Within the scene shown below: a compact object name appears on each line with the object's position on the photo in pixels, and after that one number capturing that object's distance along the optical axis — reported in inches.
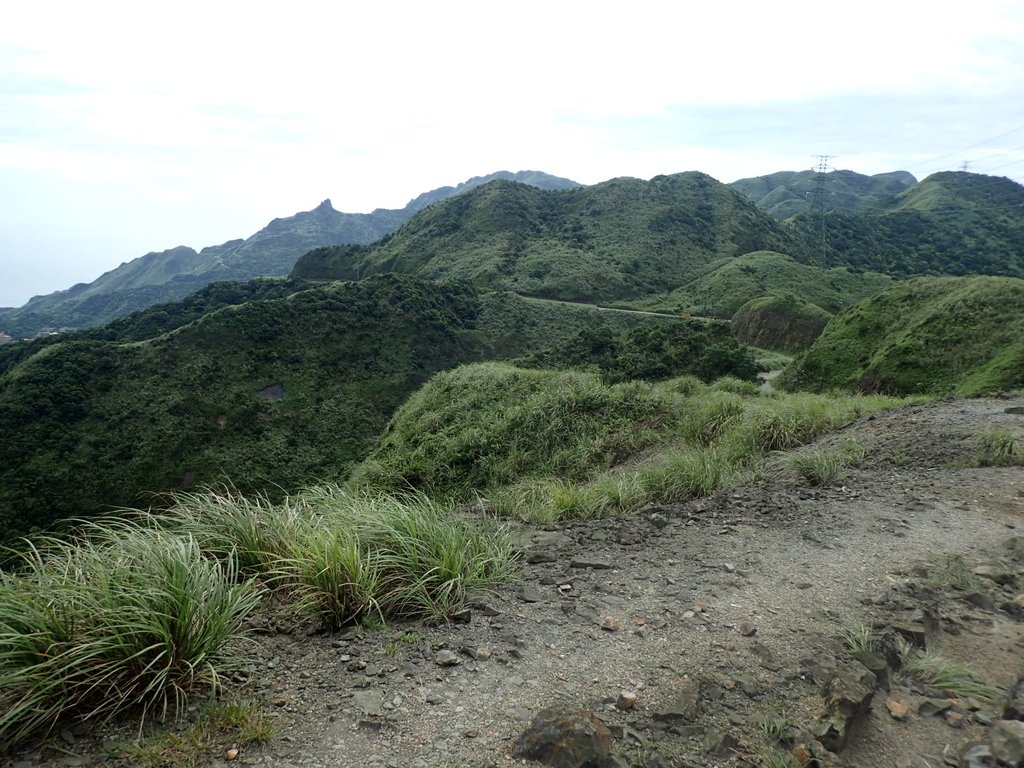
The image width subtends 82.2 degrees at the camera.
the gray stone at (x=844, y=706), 94.3
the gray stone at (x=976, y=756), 89.5
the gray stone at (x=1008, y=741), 89.1
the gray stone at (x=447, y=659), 111.9
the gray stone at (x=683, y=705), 100.0
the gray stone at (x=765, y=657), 114.2
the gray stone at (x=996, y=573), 145.9
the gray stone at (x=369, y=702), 98.3
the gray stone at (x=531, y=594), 139.2
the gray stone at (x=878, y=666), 108.8
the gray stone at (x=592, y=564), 158.4
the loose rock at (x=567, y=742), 88.6
